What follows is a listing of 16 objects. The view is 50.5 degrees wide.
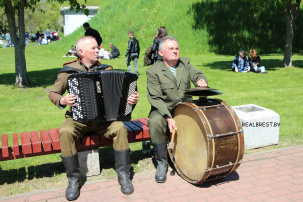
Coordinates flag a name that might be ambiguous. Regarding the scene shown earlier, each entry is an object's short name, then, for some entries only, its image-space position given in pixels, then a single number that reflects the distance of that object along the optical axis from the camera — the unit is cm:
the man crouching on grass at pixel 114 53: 2205
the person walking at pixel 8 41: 3522
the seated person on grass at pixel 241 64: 1436
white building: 3794
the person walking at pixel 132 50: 1311
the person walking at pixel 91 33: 1141
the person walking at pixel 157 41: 1078
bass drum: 372
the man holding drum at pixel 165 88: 437
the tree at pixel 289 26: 1518
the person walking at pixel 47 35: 4001
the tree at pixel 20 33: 1094
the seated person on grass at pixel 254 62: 1405
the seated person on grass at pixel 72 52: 2440
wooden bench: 407
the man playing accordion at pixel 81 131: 401
